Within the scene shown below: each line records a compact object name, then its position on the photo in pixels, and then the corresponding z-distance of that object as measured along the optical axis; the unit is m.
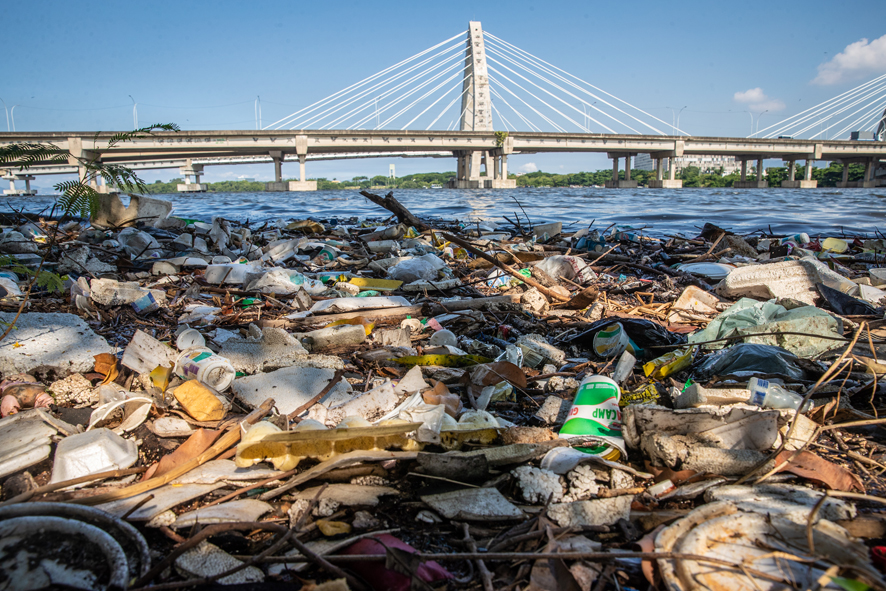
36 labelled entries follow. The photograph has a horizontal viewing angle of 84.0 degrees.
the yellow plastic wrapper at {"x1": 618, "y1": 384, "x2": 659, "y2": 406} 1.70
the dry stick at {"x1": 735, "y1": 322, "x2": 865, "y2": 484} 1.26
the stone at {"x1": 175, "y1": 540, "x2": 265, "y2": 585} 0.97
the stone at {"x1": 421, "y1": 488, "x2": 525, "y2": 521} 1.18
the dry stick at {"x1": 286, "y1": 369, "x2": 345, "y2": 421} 1.67
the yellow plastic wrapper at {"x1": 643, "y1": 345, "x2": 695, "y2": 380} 1.99
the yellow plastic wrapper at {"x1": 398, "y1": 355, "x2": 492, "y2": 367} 2.15
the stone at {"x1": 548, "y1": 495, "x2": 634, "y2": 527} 1.16
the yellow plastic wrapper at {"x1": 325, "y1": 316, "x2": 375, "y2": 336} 2.64
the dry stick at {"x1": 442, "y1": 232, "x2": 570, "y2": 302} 3.16
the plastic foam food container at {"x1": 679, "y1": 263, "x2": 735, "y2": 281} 3.97
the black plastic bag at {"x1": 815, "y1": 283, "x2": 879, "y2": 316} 2.56
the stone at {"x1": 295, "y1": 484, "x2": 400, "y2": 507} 1.21
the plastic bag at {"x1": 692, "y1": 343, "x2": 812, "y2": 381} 1.84
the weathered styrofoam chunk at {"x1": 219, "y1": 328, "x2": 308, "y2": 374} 2.02
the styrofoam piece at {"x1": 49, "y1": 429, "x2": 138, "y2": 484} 1.31
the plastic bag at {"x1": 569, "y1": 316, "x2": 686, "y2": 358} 2.33
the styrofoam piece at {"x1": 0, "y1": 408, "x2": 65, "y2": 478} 1.34
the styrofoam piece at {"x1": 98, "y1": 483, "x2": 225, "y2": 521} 1.15
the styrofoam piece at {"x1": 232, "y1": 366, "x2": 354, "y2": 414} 1.73
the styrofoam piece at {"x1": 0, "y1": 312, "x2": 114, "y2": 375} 1.89
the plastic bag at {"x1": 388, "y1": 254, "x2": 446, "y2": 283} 3.83
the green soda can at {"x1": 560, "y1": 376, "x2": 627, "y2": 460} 1.46
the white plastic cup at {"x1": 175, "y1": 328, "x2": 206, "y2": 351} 2.17
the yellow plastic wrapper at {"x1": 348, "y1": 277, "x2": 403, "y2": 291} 3.62
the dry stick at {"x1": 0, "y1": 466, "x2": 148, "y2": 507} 1.15
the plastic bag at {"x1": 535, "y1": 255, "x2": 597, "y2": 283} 3.80
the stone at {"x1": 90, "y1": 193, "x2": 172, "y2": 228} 5.62
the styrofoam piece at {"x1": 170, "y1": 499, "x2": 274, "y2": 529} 1.13
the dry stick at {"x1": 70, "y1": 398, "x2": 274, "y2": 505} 1.21
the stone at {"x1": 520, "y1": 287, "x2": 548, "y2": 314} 3.07
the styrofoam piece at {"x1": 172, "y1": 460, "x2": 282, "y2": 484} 1.30
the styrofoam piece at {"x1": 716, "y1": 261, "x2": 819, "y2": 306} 3.00
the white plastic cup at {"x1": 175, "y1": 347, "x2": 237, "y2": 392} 1.83
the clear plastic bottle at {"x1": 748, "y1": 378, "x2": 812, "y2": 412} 1.58
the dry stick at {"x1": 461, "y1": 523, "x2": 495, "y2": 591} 0.95
